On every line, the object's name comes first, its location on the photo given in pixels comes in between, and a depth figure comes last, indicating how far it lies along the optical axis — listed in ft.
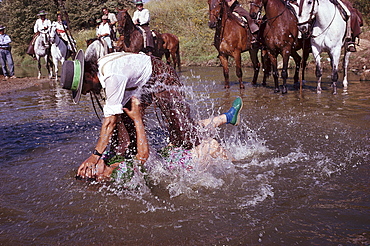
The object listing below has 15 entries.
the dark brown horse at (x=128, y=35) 33.32
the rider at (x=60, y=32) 48.15
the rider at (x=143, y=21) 38.19
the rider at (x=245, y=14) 29.66
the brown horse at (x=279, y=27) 27.61
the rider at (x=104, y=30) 43.86
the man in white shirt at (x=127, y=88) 10.52
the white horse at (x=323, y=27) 26.81
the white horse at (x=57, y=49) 48.54
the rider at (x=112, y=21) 43.42
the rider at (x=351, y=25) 28.02
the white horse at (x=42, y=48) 51.44
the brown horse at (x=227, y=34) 30.35
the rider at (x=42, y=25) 49.32
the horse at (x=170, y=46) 52.11
